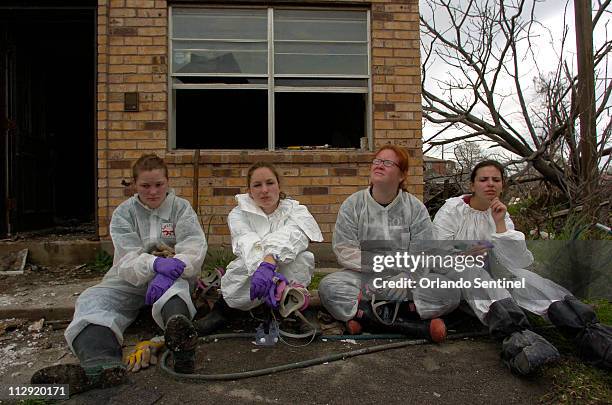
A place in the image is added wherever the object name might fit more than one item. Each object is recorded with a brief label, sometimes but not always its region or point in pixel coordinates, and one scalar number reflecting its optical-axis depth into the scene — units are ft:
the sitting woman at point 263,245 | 9.82
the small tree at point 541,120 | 19.30
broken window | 17.54
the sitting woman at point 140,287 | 7.84
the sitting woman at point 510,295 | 8.32
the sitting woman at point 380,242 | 10.18
